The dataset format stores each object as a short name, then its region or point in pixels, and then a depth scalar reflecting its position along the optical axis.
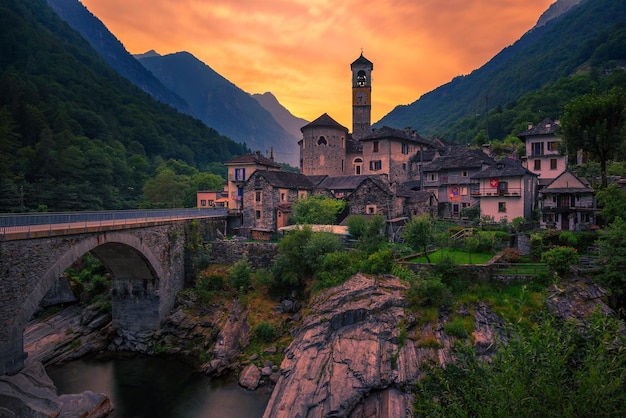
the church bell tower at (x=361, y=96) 65.94
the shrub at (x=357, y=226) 34.28
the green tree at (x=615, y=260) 23.31
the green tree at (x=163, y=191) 66.75
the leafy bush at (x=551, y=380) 9.72
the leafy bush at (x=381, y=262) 27.14
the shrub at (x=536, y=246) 27.25
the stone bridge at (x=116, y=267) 17.70
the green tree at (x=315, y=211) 39.53
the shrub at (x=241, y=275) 32.22
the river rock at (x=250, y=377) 23.61
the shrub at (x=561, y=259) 24.11
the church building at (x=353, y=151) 55.16
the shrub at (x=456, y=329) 21.38
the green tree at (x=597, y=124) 31.23
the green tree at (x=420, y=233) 28.31
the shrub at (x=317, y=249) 30.34
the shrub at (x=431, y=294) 23.60
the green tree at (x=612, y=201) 27.80
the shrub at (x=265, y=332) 27.38
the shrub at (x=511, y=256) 26.67
